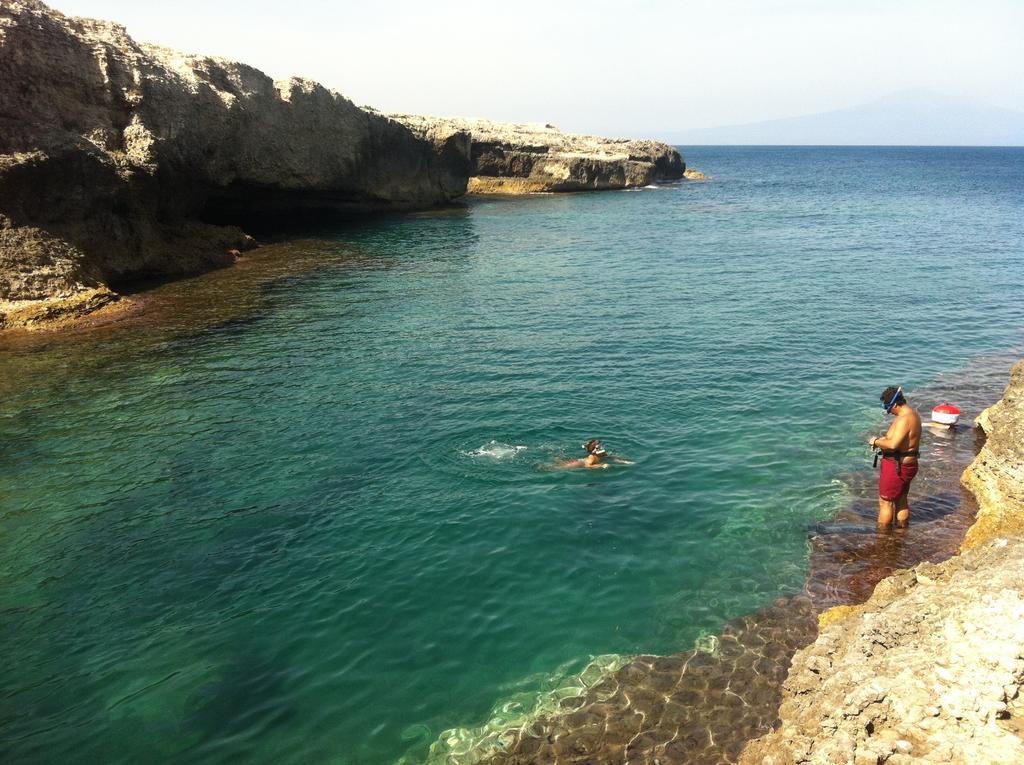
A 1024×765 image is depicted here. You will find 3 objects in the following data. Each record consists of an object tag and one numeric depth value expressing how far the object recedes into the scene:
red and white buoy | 17.92
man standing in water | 12.87
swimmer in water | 16.25
